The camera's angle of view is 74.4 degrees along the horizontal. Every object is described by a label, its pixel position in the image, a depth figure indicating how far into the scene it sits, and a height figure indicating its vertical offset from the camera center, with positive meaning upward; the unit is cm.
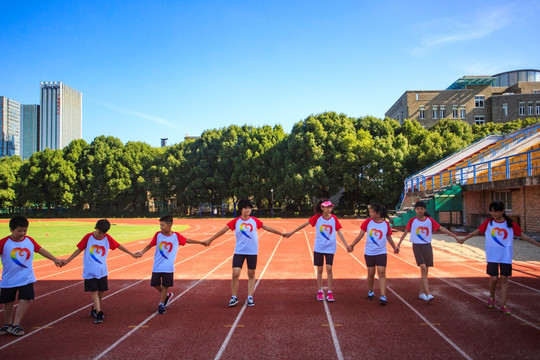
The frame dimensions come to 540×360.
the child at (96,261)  546 -105
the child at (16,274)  498 -113
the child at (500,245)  561 -85
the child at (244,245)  616 -90
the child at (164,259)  591 -109
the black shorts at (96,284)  546 -140
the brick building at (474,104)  5131 +1299
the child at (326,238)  636 -83
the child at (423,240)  633 -86
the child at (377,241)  621 -87
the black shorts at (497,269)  557 -123
